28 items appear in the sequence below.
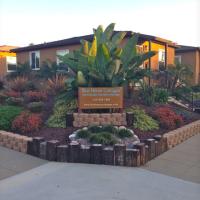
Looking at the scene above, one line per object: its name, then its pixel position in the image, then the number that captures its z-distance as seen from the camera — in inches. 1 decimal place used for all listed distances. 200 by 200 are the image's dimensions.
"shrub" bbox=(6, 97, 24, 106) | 401.1
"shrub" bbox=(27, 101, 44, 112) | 369.2
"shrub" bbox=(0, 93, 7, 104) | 439.4
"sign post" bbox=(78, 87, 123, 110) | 335.9
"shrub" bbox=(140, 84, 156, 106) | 417.7
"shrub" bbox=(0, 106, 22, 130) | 313.0
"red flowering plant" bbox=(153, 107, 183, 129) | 346.3
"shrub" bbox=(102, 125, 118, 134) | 286.7
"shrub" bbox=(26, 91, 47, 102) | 415.2
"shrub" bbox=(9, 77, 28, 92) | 506.9
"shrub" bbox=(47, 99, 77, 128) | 327.8
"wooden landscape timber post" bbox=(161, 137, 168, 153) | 271.6
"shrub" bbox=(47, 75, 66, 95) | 468.8
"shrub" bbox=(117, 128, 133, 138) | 279.8
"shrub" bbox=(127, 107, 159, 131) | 323.3
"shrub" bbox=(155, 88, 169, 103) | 454.0
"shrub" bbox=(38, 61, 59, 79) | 697.6
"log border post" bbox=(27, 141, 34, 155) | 257.6
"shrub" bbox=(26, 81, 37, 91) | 519.5
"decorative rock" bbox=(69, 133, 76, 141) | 275.3
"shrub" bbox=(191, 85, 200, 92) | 817.9
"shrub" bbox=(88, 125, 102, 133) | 289.0
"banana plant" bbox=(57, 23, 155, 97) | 356.5
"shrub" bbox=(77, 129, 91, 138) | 273.9
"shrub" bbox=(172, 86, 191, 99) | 557.3
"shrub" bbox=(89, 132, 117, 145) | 254.2
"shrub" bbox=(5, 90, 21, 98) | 445.1
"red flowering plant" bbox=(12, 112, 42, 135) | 300.7
